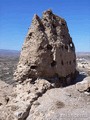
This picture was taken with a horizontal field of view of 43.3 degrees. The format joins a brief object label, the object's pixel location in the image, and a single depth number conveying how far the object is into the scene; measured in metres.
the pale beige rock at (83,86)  9.51
